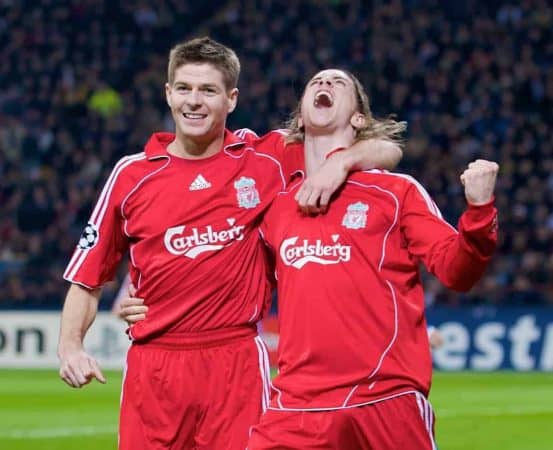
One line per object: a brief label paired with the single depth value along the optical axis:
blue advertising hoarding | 32.53
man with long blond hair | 9.49
